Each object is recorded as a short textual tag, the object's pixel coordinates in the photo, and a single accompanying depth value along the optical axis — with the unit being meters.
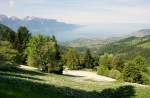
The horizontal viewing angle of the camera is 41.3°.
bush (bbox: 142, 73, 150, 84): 74.89
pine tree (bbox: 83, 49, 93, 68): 112.33
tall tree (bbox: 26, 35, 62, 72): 63.84
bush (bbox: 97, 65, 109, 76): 92.58
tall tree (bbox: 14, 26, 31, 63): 91.08
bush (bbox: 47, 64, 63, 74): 62.19
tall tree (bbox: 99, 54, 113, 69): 105.29
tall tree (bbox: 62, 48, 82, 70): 107.00
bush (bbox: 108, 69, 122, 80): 86.37
